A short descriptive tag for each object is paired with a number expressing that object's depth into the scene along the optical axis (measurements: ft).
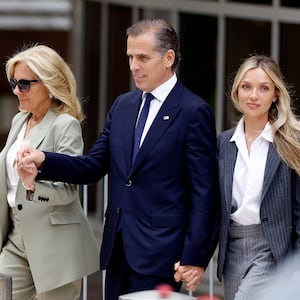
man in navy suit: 37.19
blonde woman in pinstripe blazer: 36.78
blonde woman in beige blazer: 39.65
